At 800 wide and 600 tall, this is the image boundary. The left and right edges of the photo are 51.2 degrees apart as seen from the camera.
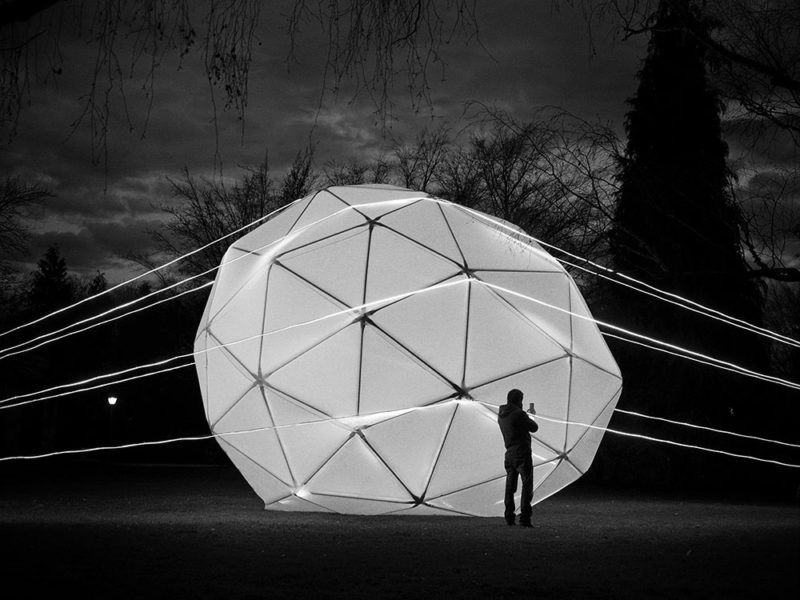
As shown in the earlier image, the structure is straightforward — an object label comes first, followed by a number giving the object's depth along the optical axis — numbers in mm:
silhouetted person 10398
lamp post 38275
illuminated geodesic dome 11000
